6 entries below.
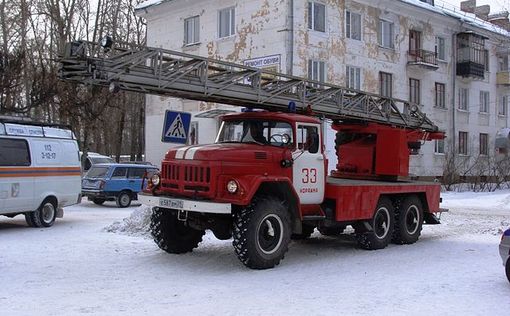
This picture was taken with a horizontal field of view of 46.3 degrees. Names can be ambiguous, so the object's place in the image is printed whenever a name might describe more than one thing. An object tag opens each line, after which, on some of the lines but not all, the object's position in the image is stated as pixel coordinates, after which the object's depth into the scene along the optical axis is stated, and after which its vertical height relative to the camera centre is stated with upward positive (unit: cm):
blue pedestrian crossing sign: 1145 +86
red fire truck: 909 +14
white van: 1396 -5
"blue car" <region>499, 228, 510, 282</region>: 828 -103
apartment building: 2752 +652
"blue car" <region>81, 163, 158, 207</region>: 2205 -48
